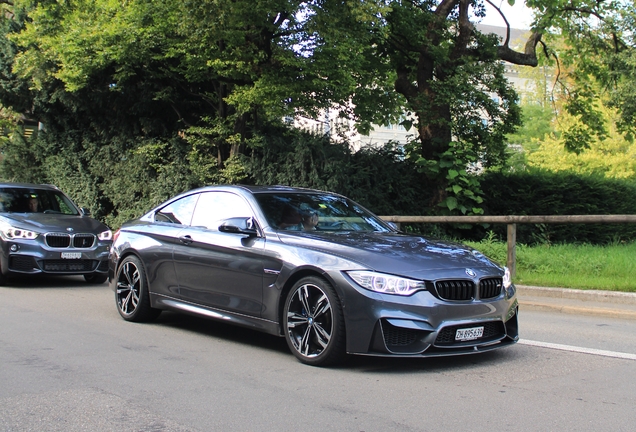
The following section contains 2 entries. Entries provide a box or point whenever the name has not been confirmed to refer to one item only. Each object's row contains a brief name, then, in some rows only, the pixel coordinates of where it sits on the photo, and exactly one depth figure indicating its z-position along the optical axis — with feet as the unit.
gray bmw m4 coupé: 19.20
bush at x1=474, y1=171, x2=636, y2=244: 70.64
